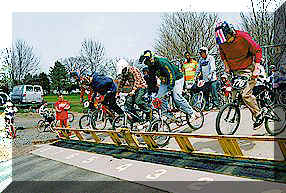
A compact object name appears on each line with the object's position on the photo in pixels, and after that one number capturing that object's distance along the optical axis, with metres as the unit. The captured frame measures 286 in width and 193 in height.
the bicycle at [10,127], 11.41
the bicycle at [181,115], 6.41
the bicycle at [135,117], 6.91
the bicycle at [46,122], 12.58
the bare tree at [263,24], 15.12
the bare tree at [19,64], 29.06
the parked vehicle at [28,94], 19.75
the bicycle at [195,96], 7.84
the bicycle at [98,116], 8.13
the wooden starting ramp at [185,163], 3.82
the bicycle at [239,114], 4.84
